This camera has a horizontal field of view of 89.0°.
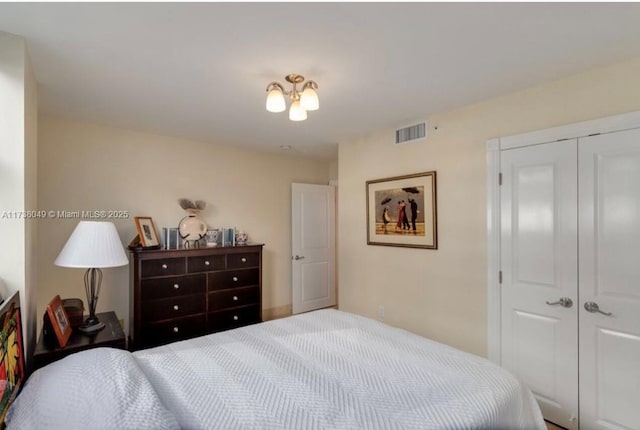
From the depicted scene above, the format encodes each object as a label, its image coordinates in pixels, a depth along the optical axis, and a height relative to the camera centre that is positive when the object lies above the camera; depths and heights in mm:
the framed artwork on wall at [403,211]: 3053 +35
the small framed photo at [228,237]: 3879 -257
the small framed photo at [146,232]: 3291 -162
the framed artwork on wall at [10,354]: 1196 -579
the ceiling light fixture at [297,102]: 1875 +667
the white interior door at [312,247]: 4691 -470
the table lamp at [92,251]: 2068 -228
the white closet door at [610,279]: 1938 -407
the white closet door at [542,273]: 2184 -423
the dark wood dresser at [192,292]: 3139 -802
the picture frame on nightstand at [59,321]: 1906 -641
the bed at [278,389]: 1116 -727
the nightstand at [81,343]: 1820 -775
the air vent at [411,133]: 3117 +807
